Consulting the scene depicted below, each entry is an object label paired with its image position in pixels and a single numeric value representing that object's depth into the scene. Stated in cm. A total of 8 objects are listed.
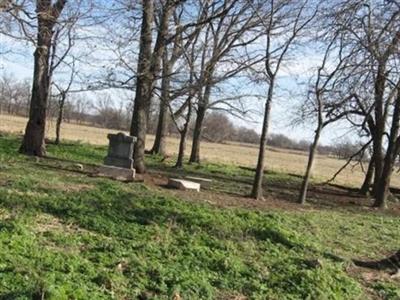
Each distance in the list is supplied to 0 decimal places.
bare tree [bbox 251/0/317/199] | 1605
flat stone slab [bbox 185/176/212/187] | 1789
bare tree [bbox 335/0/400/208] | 1304
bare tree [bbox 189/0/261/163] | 2081
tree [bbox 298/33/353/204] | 1627
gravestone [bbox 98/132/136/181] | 1609
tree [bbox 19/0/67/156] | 1923
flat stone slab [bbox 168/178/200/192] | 1521
